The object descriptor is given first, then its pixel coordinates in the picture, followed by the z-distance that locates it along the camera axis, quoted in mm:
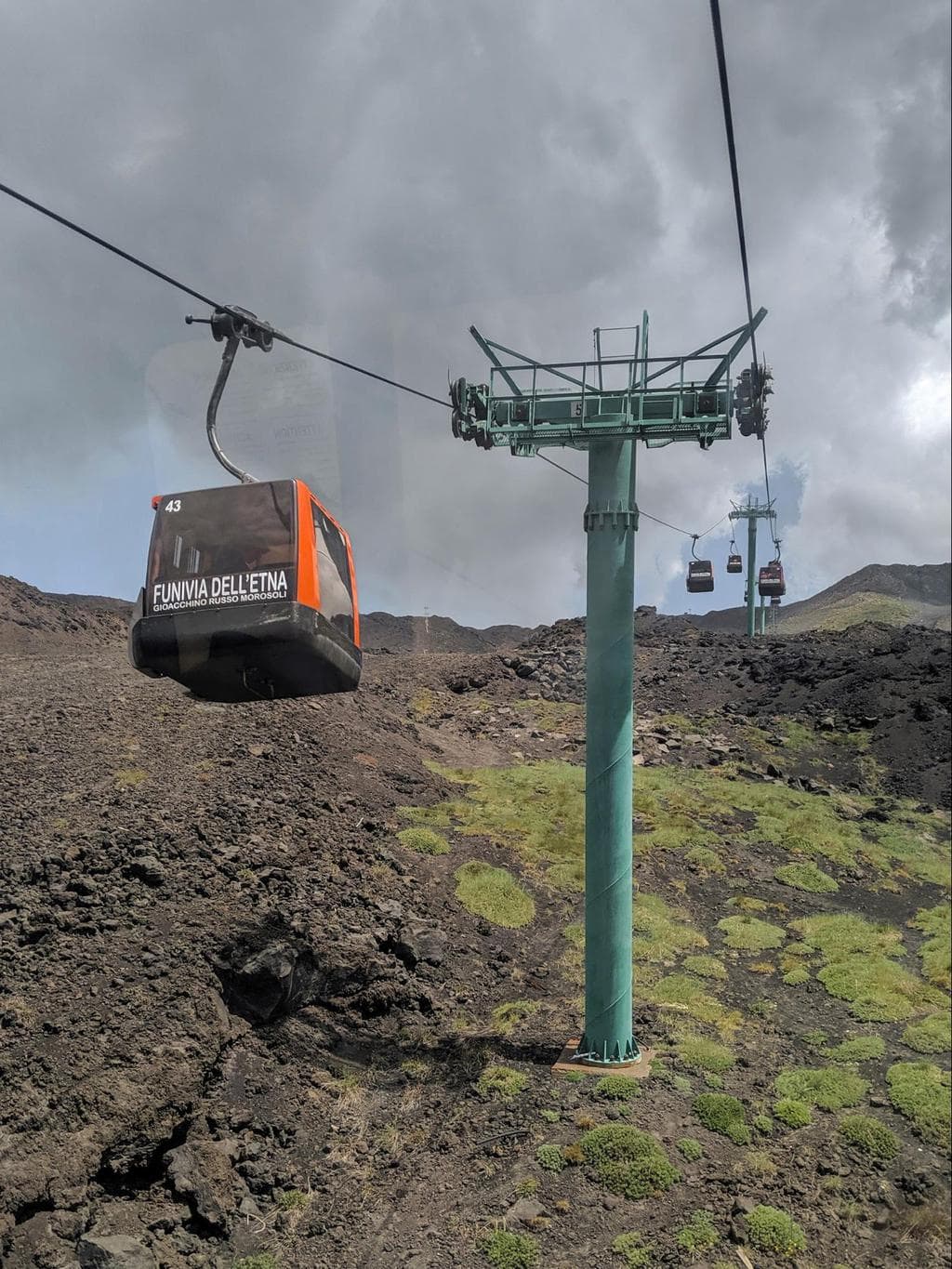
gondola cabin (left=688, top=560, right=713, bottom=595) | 35688
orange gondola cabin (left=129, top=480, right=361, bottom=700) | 7332
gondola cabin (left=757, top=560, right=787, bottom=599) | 41688
